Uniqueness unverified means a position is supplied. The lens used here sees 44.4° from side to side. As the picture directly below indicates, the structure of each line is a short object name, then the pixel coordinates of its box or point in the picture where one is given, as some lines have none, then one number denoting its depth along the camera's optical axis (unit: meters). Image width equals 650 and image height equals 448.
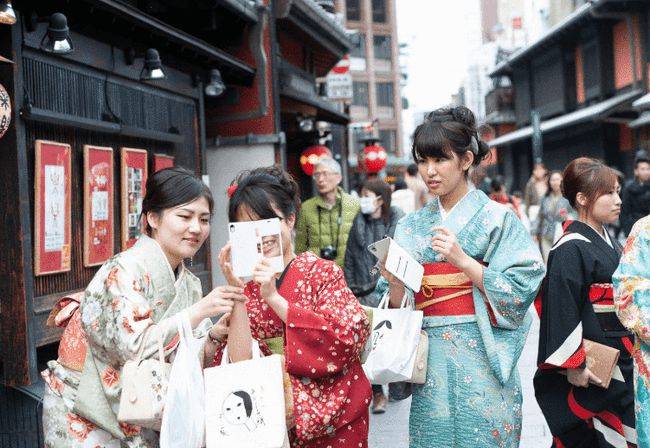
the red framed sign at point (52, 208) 5.82
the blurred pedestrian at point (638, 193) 11.14
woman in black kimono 4.19
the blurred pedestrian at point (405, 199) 11.59
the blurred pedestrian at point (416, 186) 12.42
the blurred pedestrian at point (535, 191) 14.25
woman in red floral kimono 2.95
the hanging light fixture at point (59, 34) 5.62
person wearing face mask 7.30
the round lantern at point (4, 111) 4.79
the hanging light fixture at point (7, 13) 4.57
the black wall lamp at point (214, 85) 9.68
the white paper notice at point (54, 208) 5.97
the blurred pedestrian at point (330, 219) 7.40
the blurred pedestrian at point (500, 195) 12.94
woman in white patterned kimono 2.98
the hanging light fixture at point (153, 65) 7.54
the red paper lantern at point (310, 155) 15.28
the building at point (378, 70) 61.28
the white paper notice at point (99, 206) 6.88
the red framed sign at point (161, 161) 8.34
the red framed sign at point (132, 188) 7.49
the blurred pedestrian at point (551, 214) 12.10
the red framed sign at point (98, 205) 6.70
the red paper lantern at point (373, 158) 17.28
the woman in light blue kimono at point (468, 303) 3.54
